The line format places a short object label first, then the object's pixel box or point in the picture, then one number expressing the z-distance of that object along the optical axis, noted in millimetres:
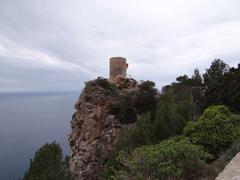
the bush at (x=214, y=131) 6743
